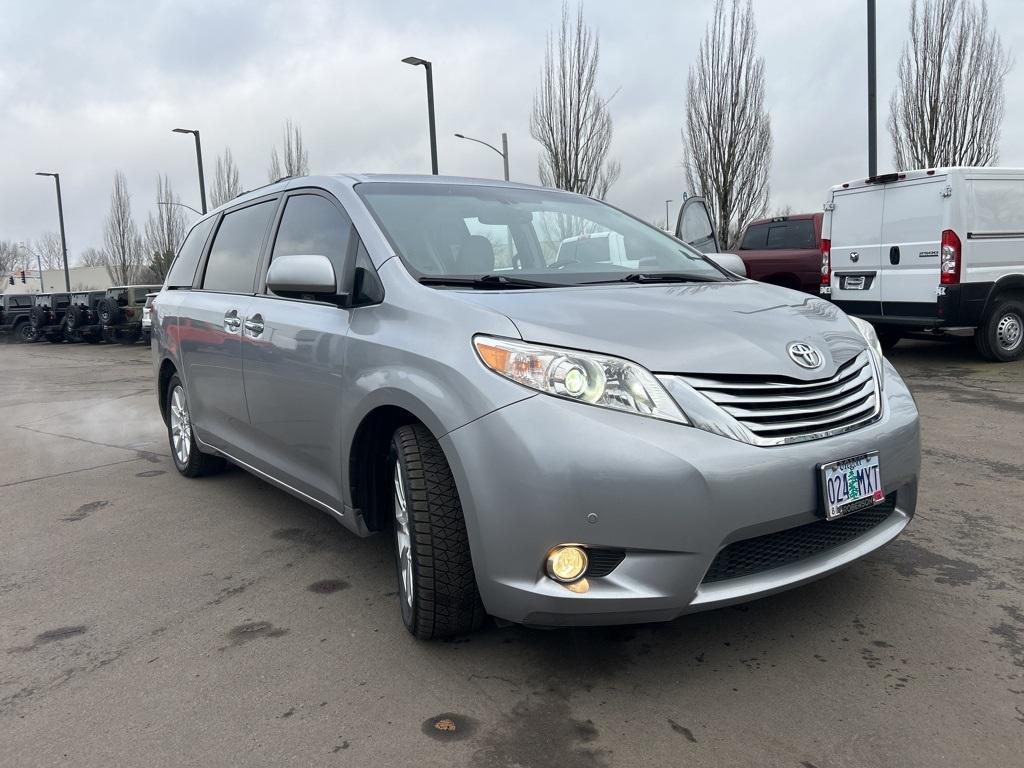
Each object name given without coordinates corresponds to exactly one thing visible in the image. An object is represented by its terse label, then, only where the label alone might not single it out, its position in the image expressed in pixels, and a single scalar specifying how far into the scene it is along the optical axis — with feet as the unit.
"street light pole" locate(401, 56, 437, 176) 53.11
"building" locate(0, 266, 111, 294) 227.40
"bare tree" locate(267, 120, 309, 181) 104.83
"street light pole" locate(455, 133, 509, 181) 73.36
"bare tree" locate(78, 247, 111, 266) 249.86
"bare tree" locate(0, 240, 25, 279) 257.55
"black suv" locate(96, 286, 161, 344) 66.08
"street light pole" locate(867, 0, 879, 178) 41.27
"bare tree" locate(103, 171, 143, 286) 149.89
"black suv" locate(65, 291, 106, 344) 70.89
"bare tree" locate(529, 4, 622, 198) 68.03
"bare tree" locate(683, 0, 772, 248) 65.26
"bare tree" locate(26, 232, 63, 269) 275.00
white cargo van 27.20
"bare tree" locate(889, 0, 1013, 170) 59.16
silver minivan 7.27
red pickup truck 39.47
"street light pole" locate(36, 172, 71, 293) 111.96
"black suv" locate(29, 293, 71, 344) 76.23
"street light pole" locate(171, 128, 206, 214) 77.71
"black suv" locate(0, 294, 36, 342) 83.87
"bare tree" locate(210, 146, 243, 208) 119.85
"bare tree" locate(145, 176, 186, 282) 137.09
